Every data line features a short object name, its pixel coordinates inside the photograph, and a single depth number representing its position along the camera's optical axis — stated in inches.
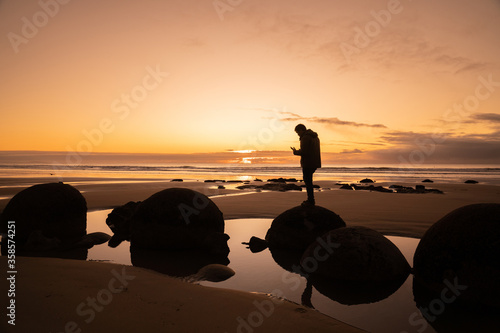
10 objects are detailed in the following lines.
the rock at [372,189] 823.7
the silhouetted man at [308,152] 346.6
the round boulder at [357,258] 199.5
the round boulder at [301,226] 282.4
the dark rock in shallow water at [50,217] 299.8
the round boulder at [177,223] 280.5
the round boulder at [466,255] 160.9
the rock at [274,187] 835.6
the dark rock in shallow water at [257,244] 281.3
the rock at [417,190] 776.9
